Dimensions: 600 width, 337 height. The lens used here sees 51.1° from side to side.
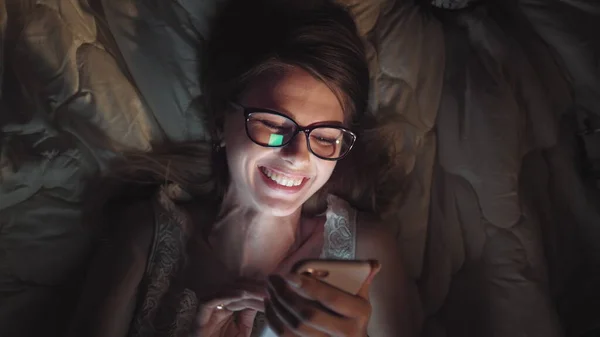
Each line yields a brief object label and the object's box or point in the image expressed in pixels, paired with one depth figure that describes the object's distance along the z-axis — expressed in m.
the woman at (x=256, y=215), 1.06
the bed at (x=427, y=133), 1.25
